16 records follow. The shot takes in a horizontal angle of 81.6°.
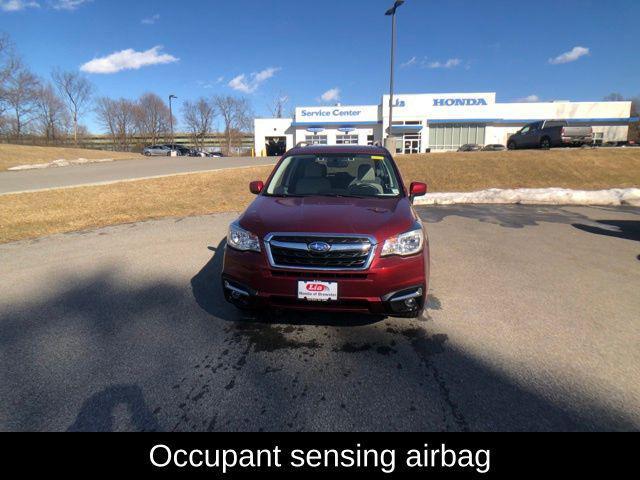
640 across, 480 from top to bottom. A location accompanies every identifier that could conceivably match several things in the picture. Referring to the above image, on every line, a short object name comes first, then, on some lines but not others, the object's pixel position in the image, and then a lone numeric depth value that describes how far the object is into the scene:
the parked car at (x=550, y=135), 20.39
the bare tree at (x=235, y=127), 89.44
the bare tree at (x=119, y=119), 79.12
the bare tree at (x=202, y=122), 90.50
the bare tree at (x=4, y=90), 42.75
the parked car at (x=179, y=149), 50.65
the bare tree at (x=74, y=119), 71.64
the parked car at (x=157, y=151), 48.54
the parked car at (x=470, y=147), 39.78
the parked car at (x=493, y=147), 38.55
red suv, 3.05
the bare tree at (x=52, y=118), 67.56
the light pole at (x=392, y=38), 18.52
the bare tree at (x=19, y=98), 47.49
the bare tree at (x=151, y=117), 81.19
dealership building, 48.22
